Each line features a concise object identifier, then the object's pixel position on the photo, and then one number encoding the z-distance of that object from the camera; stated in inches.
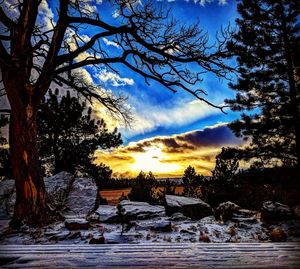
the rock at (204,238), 162.5
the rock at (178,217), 218.7
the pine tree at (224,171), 379.0
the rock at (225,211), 214.1
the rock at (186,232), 177.9
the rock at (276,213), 210.4
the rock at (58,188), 260.1
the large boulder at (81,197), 250.3
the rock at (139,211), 221.8
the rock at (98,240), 148.1
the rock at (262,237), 165.4
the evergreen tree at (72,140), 530.4
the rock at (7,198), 259.7
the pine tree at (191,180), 350.4
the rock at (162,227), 185.9
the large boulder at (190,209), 232.8
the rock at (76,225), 193.5
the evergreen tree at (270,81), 464.6
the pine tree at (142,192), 327.7
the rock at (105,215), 220.6
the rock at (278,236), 161.3
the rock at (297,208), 272.8
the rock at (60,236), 174.4
